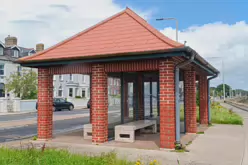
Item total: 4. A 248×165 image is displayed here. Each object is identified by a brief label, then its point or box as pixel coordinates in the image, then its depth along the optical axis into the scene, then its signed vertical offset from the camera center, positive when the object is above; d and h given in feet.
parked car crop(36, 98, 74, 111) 107.76 -5.08
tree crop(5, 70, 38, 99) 110.01 +3.12
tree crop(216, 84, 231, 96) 494.59 +5.35
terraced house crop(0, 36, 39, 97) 118.42 +15.73
